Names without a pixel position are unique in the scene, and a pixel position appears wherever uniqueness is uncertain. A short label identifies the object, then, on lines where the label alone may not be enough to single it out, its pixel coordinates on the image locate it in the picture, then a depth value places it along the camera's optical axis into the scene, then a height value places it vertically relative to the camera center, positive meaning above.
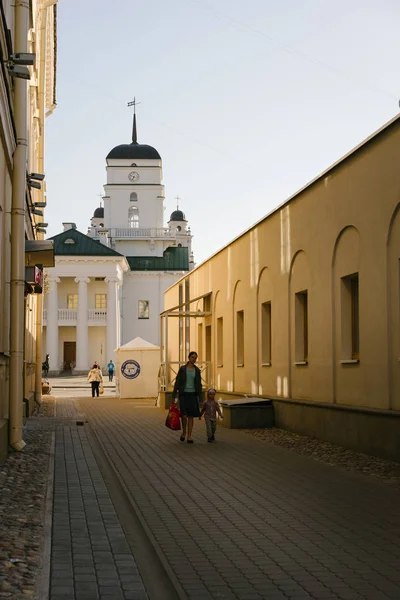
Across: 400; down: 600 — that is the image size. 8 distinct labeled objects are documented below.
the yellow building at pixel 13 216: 13.99 +2.70
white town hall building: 86.19 +10.93
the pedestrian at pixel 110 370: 71.07 +1.24
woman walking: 17.73 -0.09
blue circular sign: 39.88 +0.73
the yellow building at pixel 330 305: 15.05 +1.62
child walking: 17.88 -0.58
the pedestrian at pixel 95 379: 44.34 +0.36
